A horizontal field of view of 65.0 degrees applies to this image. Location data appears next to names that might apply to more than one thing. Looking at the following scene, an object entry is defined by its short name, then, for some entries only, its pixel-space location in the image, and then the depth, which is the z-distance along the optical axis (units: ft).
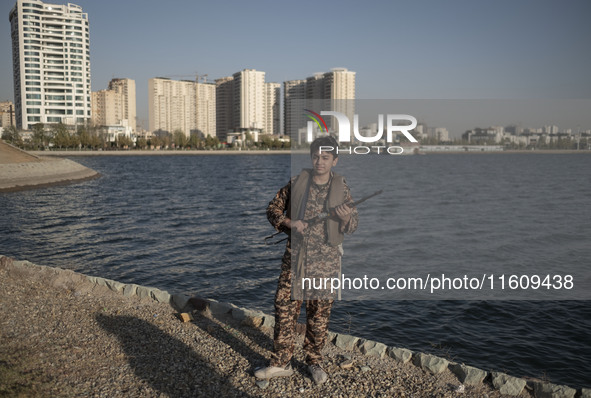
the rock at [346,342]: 19.03
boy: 15.59
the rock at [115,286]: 26.61
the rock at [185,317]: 21.70
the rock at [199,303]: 23.31
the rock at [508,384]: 15.80
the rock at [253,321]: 21.22
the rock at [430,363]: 17.13
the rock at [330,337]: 19.58
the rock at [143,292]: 25.57
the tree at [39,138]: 381.93
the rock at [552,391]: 15.52
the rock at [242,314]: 21.99
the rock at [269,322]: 21.09
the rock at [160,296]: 24.84
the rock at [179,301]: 23.97
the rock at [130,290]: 25.96
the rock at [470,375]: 16.35
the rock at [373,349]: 18.42
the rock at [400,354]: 17.92
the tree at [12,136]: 356.89
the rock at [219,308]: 22.79
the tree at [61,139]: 391.65
